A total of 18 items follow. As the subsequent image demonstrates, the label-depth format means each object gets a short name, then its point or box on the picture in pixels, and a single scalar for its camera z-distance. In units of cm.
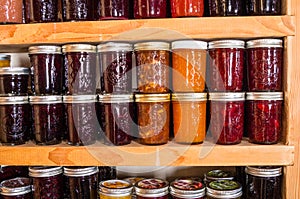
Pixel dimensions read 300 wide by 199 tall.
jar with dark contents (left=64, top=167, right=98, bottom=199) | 108
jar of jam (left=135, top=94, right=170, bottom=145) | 102
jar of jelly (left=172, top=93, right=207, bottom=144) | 102
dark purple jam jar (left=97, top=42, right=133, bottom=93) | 103
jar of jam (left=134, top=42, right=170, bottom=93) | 102
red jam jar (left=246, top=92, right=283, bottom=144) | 100
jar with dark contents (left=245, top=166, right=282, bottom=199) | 102
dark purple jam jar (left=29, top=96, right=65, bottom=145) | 105
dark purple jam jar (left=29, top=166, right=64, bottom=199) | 108
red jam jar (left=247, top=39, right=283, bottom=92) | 100
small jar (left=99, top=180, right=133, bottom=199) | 104
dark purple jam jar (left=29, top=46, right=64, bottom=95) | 105
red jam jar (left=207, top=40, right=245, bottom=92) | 101
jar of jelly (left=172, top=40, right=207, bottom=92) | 102
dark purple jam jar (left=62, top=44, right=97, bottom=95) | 104
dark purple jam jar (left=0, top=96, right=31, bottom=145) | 106
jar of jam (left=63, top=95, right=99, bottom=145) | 104
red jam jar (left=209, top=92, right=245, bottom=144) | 101
